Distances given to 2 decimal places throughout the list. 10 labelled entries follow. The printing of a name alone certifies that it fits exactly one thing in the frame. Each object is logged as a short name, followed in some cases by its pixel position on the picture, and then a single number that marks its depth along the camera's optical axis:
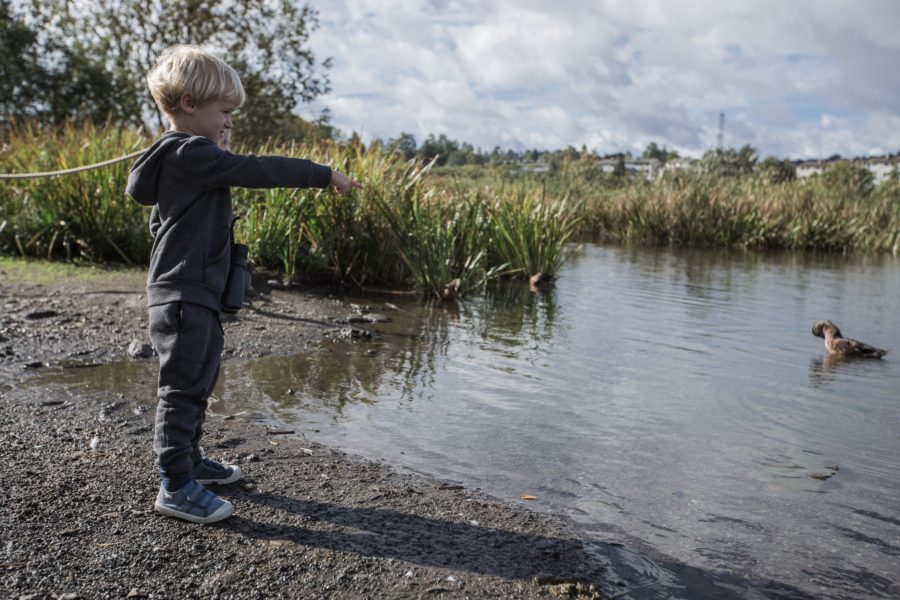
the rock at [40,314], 6.41
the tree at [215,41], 20.17
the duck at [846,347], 7.07
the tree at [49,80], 23.86
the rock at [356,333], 6.75
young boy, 2.92
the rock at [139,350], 5.52
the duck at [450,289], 8.99
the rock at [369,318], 7.47
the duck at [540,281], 10.74
